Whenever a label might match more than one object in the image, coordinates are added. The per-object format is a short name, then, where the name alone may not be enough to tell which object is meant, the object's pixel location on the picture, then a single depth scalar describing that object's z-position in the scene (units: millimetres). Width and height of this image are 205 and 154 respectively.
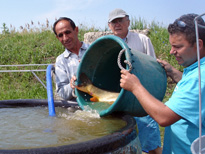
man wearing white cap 2574
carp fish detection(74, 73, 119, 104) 2211
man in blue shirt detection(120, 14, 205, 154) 1324
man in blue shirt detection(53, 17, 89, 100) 2492
